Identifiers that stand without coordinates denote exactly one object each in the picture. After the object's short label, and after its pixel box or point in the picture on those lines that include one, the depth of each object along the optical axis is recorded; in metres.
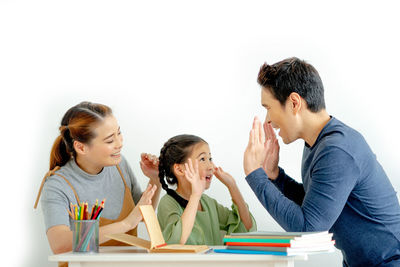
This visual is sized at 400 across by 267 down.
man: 2.97
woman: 3.37
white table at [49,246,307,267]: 2.80
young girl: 3.42
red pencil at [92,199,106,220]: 3.01
